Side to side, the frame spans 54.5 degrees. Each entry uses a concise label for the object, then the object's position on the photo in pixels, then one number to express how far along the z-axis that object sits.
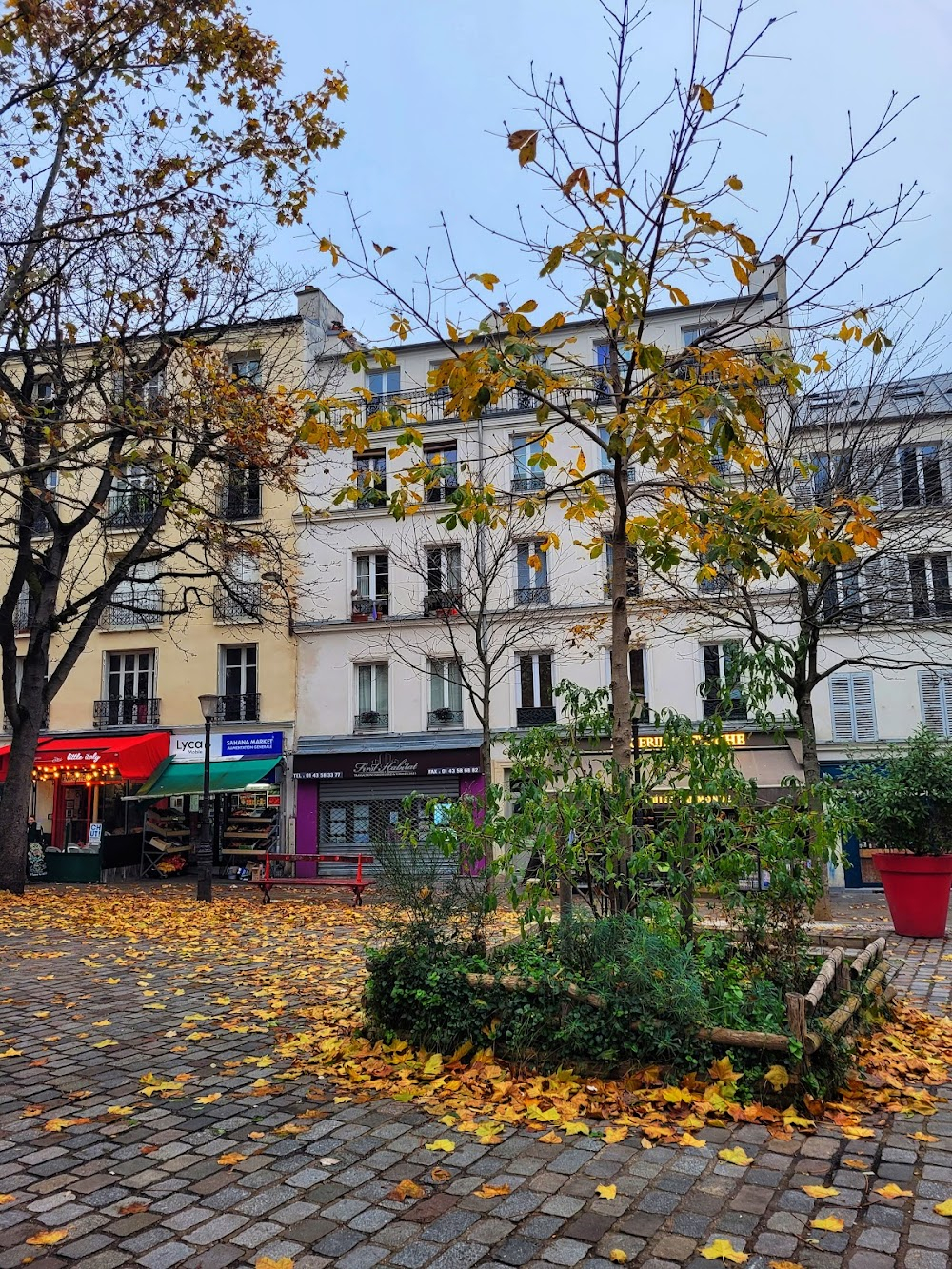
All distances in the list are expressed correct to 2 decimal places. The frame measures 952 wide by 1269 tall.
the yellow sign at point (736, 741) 20.69
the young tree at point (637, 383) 5.01
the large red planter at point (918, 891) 9.58
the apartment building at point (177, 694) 24.06
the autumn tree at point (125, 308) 7.57
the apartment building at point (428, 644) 22.84
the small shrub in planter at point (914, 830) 9.38
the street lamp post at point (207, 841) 15.15
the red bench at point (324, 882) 14.17
